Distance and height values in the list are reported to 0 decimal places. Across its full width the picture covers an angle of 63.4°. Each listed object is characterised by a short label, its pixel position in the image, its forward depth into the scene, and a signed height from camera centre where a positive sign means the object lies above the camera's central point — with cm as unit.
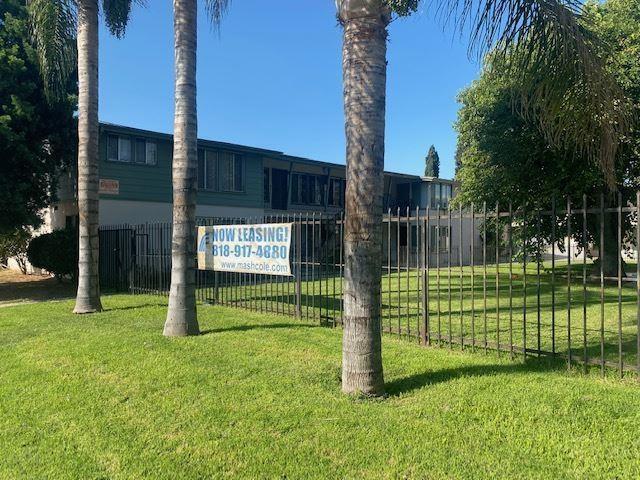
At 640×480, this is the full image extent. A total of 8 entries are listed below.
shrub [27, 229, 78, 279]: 1555 -8
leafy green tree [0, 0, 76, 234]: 1306 +327
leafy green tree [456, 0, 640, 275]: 1303 +259
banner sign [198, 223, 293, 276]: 911 +1
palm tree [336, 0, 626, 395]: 481 +89
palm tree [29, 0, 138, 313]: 1045 +217
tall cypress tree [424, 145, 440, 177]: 6425 +1045
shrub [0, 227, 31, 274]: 1873 +14
